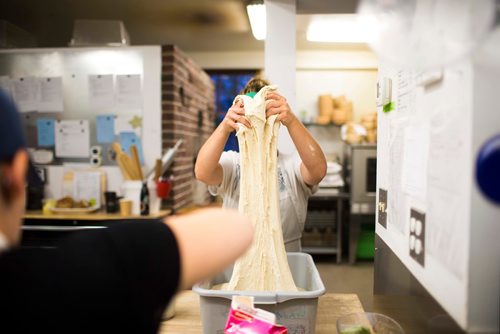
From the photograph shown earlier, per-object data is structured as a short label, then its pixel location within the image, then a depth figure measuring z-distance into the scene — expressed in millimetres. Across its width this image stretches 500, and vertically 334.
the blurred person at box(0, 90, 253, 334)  504
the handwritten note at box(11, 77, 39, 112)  3600
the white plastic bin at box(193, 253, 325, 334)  1032
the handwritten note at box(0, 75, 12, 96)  3633
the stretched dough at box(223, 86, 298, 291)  1248
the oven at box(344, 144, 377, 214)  4797
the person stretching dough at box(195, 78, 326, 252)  1504
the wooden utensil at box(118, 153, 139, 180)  3275
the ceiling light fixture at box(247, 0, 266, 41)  3328
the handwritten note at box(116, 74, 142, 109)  3457
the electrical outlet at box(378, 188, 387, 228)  1316
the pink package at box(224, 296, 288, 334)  953
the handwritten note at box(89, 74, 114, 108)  3492
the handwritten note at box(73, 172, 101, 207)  3467
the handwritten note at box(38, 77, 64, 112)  3559
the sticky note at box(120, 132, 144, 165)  3484
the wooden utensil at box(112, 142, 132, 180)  3291
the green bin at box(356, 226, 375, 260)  5022
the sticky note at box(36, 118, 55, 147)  3573
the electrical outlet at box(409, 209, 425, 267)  940
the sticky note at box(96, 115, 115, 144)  3498
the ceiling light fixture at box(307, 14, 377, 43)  3465
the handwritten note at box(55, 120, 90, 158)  3535
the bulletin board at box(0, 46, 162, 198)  3457
